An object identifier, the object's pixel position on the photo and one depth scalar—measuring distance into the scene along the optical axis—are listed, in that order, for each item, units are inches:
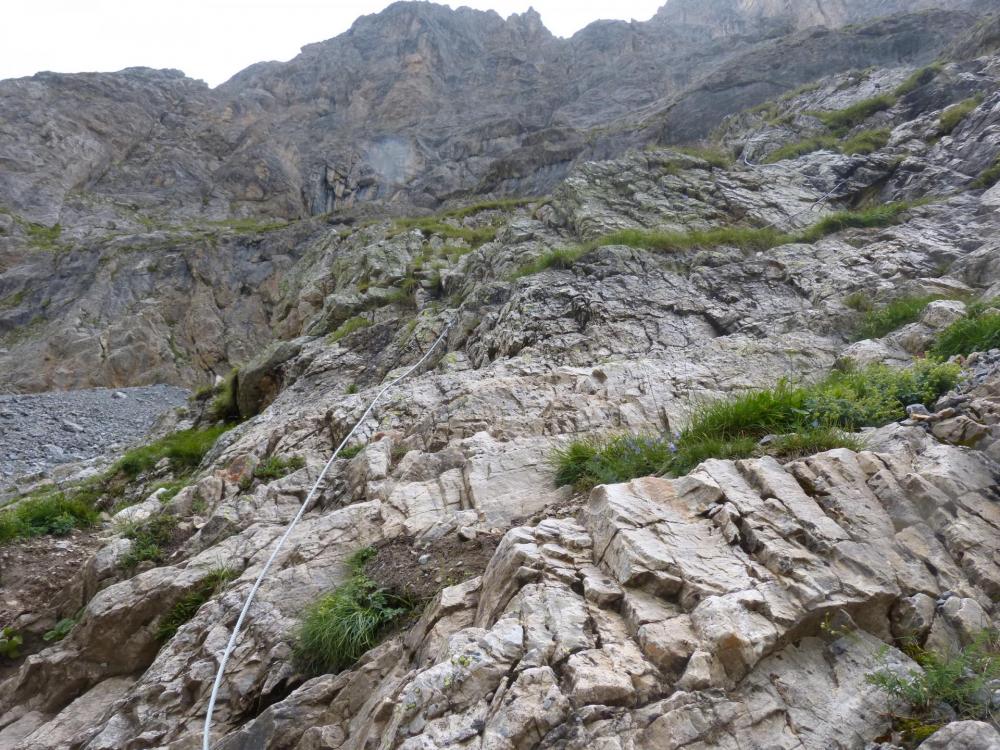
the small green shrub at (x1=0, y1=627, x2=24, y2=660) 250.7
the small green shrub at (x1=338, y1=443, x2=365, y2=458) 306.7
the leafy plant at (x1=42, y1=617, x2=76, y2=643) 250.8
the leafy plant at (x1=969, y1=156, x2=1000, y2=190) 462.0
